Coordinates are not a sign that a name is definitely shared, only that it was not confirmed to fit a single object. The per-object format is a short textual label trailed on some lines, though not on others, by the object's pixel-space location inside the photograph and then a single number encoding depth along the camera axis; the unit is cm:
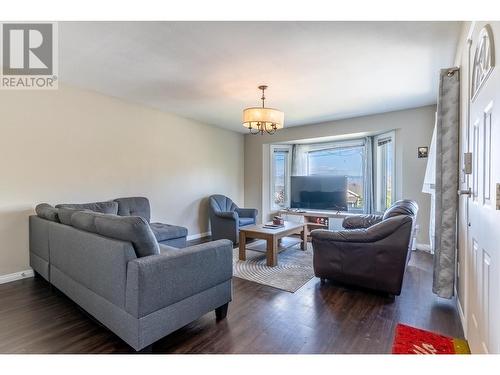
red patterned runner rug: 176
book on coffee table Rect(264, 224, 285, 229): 388
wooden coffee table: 345
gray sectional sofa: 161
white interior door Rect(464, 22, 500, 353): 115
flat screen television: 539
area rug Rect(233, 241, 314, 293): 294
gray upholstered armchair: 461
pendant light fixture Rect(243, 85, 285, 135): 309
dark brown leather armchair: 248
